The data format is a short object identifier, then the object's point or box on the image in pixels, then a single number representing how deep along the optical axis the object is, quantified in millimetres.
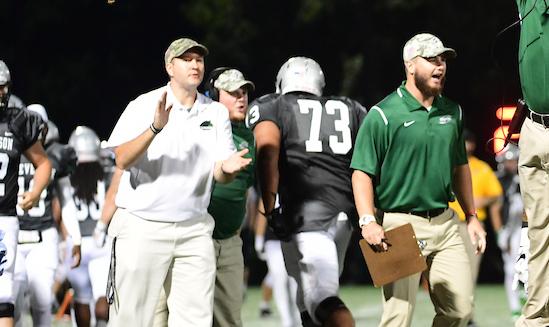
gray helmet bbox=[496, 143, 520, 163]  32531
